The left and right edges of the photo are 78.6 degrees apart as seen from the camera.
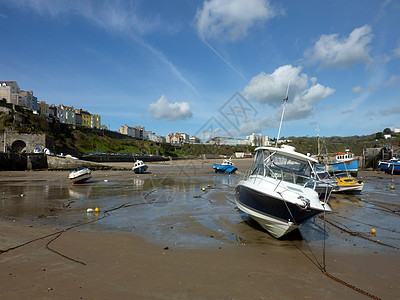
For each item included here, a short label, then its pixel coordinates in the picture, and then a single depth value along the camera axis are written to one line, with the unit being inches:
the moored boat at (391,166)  1551.6
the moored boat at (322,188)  571.3
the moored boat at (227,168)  1640.0
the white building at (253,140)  6801.7
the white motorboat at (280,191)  302.8
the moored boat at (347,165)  1326.2
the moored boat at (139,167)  1518.2
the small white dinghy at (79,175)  933.2
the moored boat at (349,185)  767.1
